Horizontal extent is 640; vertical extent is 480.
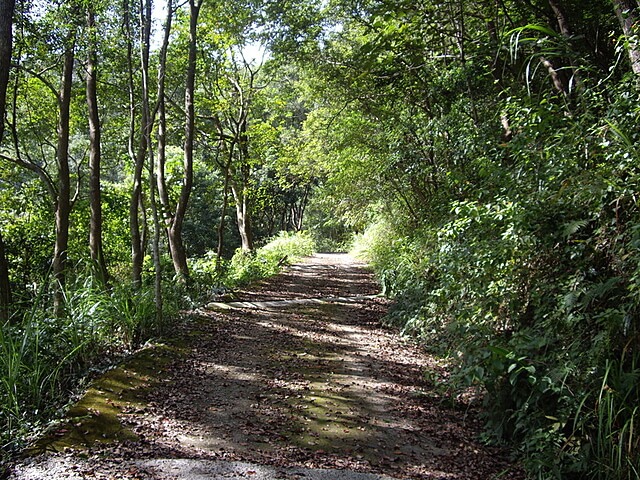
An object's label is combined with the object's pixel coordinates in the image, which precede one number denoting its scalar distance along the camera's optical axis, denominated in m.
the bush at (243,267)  10.76
